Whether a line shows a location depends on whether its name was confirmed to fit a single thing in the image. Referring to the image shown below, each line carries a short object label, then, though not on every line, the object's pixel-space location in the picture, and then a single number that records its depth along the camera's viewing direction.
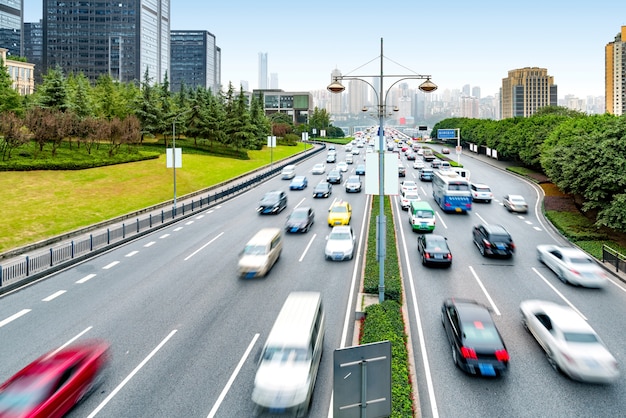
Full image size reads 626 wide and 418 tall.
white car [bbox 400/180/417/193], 39.45
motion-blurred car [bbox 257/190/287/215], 35.19
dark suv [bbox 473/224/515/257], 23.28
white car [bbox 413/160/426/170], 64.25
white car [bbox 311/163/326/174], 60.38
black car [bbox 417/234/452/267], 21.53
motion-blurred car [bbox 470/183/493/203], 40.32
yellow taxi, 30.19
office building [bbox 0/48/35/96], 117.75
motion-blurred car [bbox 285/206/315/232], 28.66
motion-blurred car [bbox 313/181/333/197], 42.34
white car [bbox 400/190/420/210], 37.31
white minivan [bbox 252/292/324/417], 9.81
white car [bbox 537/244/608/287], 19.00
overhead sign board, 79.00
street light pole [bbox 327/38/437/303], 15.59
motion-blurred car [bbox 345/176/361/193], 45.12
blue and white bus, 35.06
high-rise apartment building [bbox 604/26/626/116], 197.25
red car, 8.94
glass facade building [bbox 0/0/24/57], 144.75
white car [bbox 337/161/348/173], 59.82
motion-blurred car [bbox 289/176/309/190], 47.22
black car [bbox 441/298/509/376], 11.49
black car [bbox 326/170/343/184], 51.72
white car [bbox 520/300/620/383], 11.29
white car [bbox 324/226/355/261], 22.66
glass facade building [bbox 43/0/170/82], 160.12
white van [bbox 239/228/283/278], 19.99
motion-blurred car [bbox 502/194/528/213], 36.12
